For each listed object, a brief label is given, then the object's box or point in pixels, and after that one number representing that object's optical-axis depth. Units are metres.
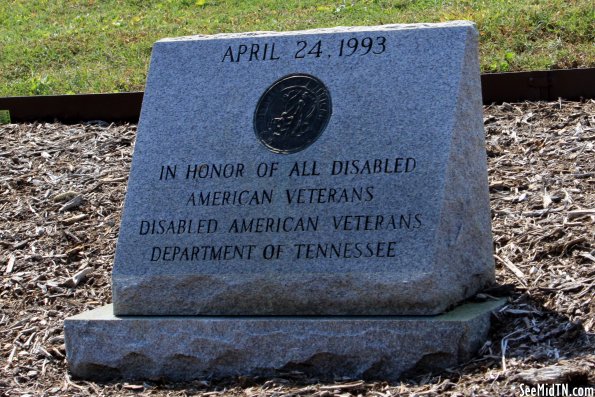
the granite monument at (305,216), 5.20
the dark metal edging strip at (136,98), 7.93
